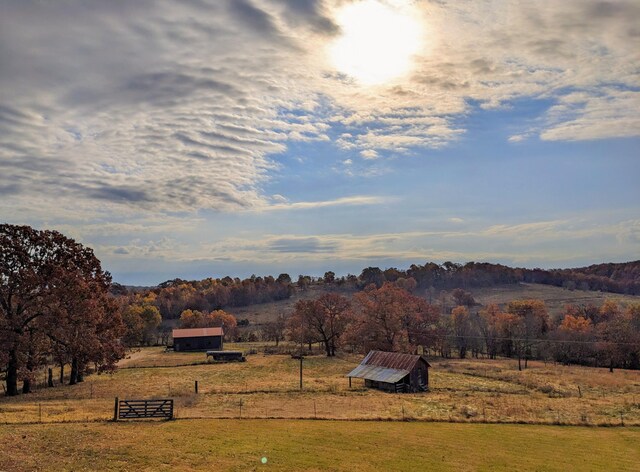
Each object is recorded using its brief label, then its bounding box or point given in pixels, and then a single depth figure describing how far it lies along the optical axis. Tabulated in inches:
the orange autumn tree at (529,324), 4279.0
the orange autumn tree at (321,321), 4028.1
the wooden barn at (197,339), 4419.3
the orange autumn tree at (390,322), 3479.3
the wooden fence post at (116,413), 1470.2
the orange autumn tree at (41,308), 2015.3
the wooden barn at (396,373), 2390.5
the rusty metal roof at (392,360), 2450.8
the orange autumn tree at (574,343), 3858.3
